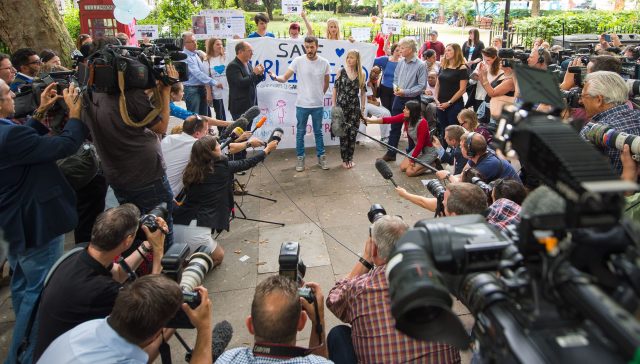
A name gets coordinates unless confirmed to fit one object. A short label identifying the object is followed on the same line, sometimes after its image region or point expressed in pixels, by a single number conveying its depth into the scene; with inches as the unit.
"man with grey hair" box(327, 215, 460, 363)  87.7
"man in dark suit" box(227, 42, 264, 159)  259.1
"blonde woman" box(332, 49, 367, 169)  258.8
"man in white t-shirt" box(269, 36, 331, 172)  260.8
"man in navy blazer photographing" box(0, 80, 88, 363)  113.0
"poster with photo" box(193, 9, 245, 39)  352.5
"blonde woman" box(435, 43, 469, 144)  269.3
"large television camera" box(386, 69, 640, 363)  38.0
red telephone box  444.1
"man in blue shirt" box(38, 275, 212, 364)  76.4
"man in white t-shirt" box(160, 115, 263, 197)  171.5
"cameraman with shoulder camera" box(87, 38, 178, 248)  133.7
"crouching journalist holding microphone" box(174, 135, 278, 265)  161.5
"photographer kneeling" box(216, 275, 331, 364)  73.9
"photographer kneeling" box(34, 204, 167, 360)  92.3
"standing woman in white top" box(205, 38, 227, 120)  302.0
